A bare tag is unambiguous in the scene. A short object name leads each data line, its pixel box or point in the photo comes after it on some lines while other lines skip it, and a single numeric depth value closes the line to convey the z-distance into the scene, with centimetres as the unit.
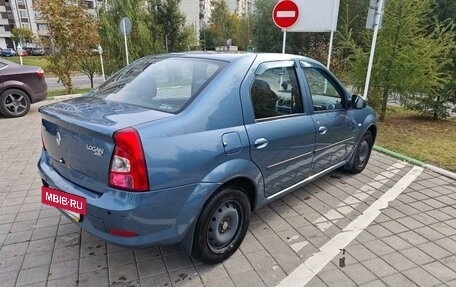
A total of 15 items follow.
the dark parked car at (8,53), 4389
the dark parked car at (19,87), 792
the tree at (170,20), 2386
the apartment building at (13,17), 5641
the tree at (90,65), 1340
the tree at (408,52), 762
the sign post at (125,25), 1045
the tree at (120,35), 1575
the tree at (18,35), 4671
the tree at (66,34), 1010
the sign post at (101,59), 1307
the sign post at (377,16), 583
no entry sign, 728
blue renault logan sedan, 212
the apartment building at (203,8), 5500
